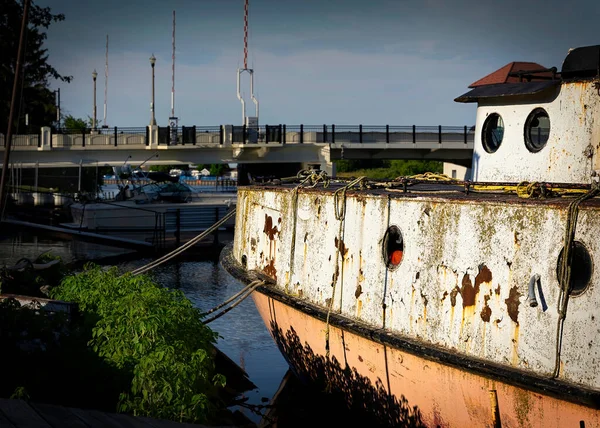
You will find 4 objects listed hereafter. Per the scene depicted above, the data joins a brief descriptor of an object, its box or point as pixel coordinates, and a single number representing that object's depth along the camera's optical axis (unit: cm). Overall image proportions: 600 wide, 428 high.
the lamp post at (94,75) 7162
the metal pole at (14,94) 2003
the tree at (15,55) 4544
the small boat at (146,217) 3456
